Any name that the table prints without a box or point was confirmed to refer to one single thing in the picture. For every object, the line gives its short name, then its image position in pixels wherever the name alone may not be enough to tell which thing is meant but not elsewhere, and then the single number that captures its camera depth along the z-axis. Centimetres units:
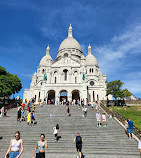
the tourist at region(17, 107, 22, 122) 1586
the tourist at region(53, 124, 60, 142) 1110
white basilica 3650
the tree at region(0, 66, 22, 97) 2781
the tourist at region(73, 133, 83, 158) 776
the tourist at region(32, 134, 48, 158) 562
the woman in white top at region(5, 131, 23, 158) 504
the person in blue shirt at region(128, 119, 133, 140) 1102
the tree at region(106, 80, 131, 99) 3384
